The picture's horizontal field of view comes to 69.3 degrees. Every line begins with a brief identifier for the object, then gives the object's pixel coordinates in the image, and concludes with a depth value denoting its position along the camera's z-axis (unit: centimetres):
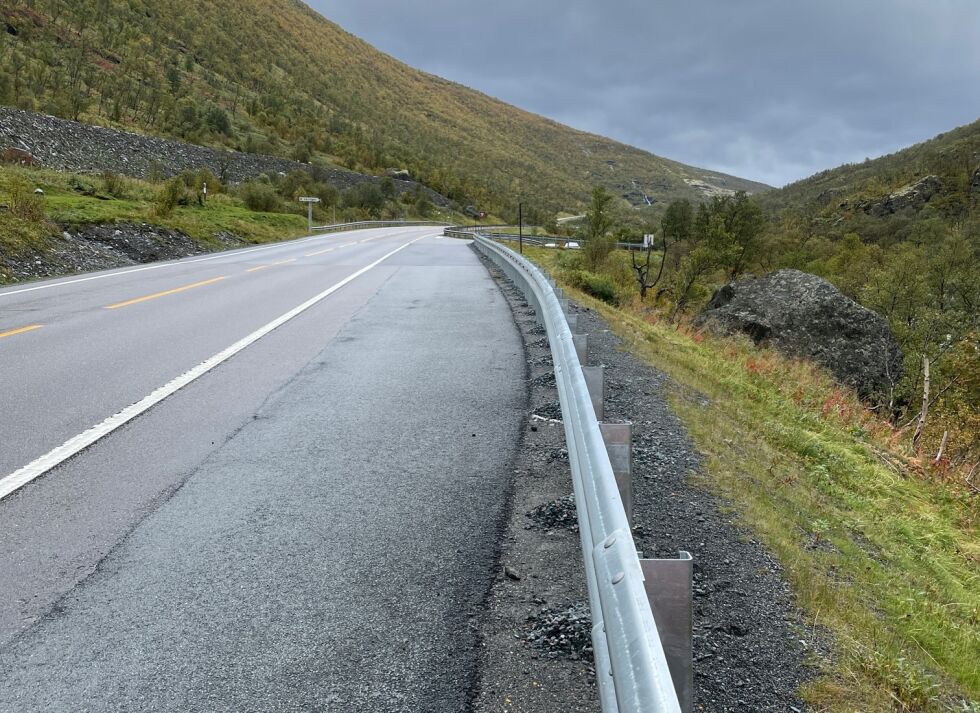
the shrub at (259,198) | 4284
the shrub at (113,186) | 2752
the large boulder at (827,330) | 1794
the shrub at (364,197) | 6550
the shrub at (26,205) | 1747
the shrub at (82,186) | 2597
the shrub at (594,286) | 2311
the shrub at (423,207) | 7956
